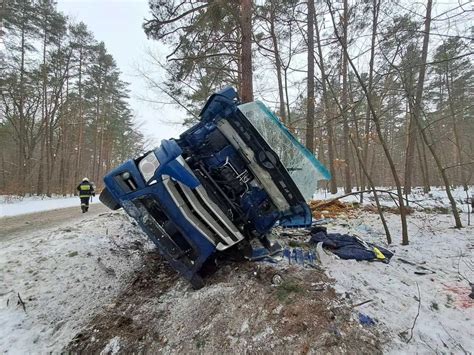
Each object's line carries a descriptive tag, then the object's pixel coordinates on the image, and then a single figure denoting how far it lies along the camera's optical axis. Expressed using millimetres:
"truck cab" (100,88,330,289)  2803
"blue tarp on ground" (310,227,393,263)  3650
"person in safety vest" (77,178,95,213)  10758
